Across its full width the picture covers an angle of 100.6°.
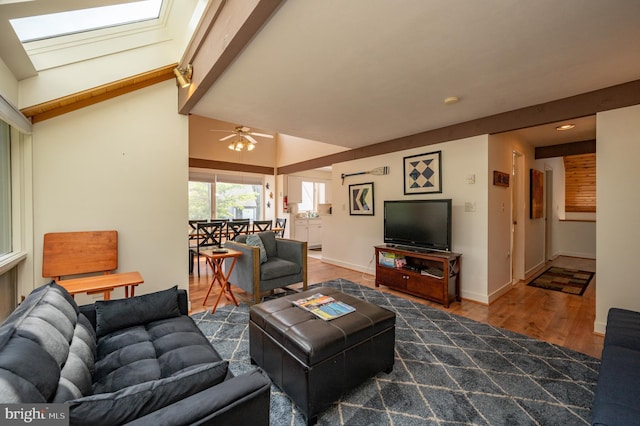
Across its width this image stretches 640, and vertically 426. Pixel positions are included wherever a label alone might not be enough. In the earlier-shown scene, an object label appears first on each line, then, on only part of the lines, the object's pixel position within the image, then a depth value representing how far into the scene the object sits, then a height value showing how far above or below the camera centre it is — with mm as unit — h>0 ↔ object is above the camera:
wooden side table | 3052 -639
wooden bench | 2283 -453
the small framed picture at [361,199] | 4797 +204
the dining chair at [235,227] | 4875 -310
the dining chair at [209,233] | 4375 -368
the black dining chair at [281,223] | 6333 -296
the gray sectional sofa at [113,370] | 747 -593
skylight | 2125 +1706
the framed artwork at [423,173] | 3834 +553
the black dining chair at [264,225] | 5216 -293
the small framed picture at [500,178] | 3463 +416
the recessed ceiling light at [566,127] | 3659 +1157
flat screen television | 3494 -190
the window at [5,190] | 2172 +191
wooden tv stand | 3309 -863
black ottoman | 1558 -903
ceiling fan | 4770 +1434
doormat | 3954 -1165
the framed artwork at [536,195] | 4680 +267
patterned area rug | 1584 -1220
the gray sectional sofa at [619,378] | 1065 -818
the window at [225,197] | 6320 +347
